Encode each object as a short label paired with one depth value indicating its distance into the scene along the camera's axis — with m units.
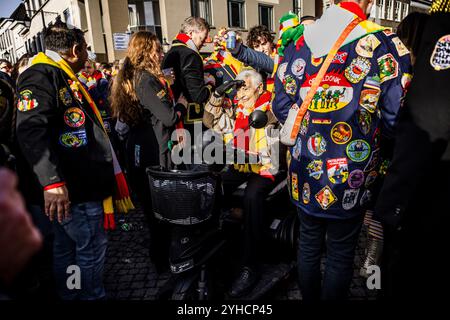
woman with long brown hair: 2.45
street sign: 10.29
